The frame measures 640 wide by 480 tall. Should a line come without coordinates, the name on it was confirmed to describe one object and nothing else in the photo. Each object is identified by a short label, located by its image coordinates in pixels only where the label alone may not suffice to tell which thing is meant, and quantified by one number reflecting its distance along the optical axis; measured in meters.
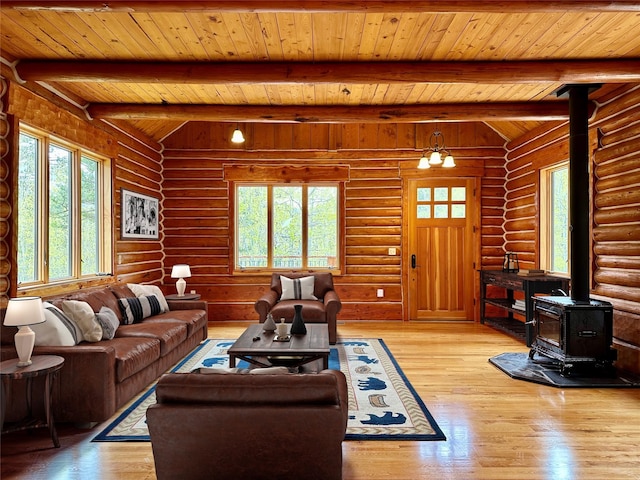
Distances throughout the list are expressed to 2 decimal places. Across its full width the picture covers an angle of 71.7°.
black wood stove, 4.32
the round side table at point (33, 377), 2.85
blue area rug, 3.12
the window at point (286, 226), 7.56
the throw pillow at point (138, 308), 4.85
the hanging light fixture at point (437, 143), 7.33
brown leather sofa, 3.24
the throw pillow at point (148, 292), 5.46
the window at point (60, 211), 4.25
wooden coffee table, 3.79
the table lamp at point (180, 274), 6.41
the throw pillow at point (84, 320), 3.80
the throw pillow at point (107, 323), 3.98
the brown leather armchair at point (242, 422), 1.95
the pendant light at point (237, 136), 6.06
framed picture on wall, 6.04
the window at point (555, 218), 6.02
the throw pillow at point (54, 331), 3.46
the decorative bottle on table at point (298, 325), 4.42
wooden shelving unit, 5.64
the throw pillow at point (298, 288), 6.46
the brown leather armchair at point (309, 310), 5.71
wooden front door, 7.48
